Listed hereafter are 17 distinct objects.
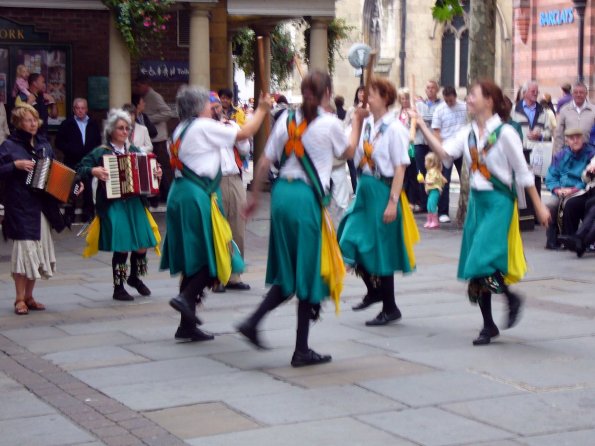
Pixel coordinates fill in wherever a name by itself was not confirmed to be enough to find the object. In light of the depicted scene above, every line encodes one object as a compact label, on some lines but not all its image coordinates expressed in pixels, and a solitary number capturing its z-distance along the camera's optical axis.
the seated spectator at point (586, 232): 13.45
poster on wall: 18.42
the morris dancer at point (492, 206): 8.73
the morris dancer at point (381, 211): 9.60
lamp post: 31.31
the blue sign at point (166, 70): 19.91
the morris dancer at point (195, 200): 8.95
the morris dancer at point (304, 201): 8.11
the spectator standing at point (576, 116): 15.21
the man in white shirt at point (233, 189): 11.52
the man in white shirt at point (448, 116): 17.91
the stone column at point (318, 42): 20.02
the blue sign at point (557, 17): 34.09
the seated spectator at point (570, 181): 14.01
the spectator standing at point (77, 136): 16.72
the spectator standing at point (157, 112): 18.14
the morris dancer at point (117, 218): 11.02
